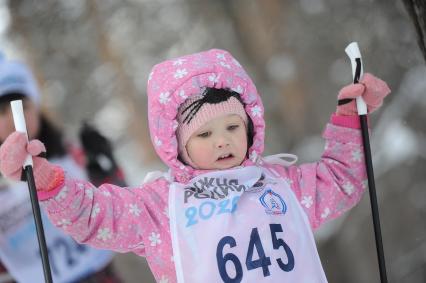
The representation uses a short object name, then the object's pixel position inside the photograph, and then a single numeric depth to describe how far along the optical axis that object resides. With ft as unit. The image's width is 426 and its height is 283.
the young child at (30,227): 15.76
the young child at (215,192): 13.41
